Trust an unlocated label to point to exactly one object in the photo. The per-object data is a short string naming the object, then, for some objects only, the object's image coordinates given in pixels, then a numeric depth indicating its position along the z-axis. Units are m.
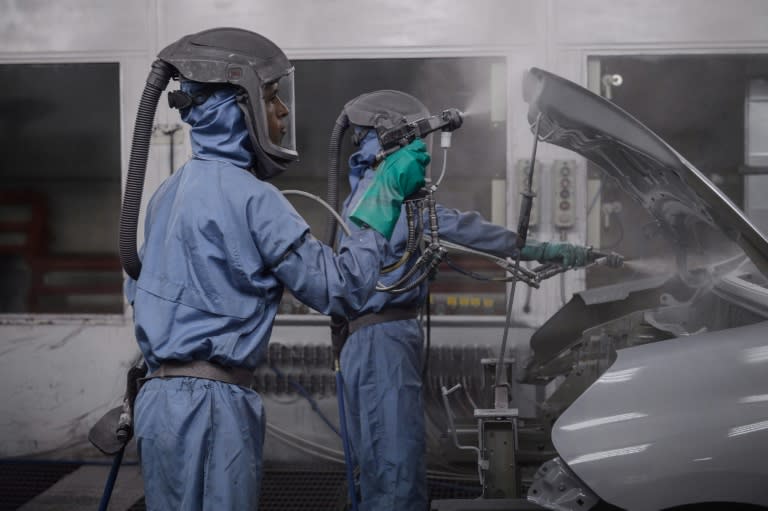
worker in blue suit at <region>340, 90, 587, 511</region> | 3.14
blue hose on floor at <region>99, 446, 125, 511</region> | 2.22
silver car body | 1.81
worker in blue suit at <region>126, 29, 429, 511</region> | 1.93
